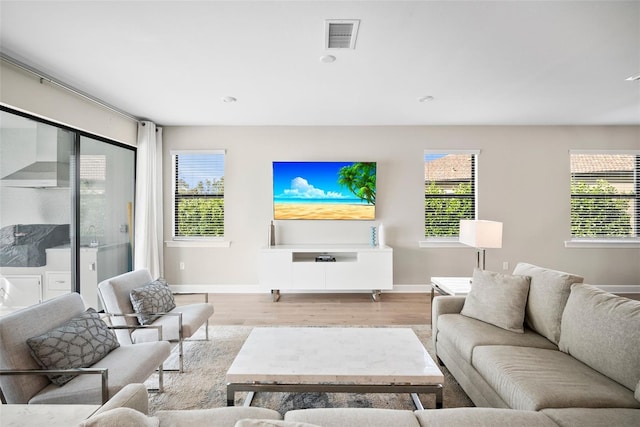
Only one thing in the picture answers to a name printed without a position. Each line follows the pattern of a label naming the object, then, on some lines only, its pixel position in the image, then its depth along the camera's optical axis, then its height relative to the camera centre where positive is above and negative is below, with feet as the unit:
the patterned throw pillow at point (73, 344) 5.36 -2.31
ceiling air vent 6.97 +4.41
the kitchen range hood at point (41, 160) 8.89 +1.86
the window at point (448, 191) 15.78 +1.36
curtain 14.37 +0.82
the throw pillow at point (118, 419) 2.82 -1.85
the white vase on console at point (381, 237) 14.80 -0.90
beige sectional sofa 4.60 -2.65
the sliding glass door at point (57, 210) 8.83 +0.34
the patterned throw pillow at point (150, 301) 8.14 -2.21
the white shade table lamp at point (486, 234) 10.00 -0.53
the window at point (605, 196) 15.70 +1.05
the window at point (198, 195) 15.80 +1.24
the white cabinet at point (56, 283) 10.01 -2.10
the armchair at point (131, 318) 7.90 -2.60
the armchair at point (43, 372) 5.11 -2.71
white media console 14.11 -2.42
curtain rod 8.49 +4.41
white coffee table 5.64 -2.83
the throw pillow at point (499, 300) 7.27 -2.03
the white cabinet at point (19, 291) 8.66 -2.06
